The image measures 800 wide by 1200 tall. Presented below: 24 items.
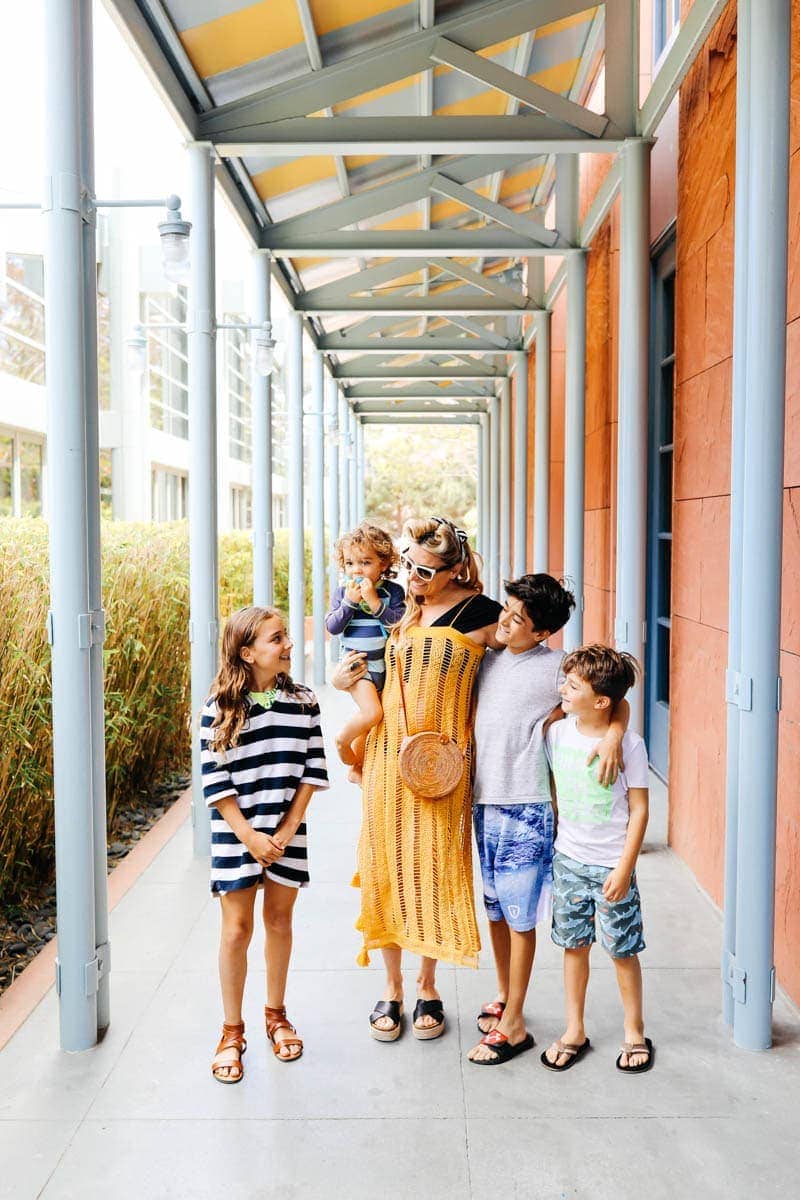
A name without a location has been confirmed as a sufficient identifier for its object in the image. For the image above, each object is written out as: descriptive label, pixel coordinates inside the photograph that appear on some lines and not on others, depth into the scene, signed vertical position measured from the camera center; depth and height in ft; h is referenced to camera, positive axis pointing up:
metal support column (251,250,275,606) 22.62 +2.01
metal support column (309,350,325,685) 35.81 +1.60
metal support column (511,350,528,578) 38.47 +3.08
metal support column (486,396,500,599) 54.34 +3.12
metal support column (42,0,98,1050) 9.81 +0.16
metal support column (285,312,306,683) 30.86 +2.68
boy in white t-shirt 9.32 -2.69
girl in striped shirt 9.55 -2.14
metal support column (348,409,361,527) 61.16 +4.75
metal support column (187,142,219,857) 16.71 +1.80
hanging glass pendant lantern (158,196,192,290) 11.83 +3.46
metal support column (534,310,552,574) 31.94 +3.42
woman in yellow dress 9.78 -2.25
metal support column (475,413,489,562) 63.21 +4.42
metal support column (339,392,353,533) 51.47 +4.02
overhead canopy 15.59 +7.36
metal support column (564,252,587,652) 22.49 +2.47
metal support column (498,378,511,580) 48.65 +3.35
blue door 21.29 +0.65
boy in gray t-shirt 9.78 -2.12
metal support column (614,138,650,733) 16.70 +2.42
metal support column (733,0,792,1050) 9.79 +0.31
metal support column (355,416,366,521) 64.85 +5.02
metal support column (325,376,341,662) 43.86 +2.79
